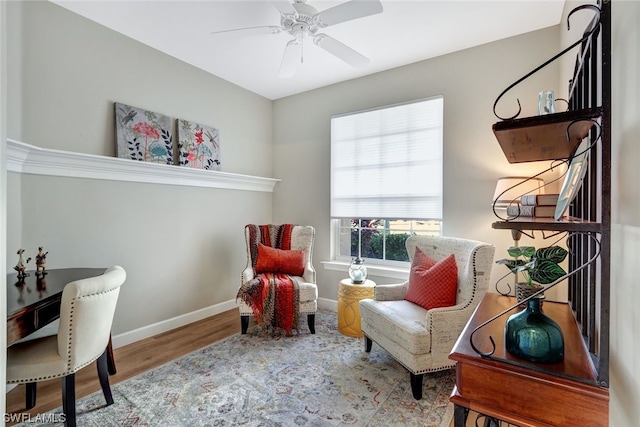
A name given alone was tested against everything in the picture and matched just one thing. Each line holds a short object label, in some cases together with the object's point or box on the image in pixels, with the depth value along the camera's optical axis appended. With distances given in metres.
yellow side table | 2.97
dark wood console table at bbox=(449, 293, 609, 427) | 0.85
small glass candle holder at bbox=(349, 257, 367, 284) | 3.07
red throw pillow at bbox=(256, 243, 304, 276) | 3.32
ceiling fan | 1.92
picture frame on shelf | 1.06
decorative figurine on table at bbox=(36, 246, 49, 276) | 2.05
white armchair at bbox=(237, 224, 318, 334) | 2.98
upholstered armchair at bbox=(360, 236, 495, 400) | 2.03
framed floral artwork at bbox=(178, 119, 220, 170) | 3.22
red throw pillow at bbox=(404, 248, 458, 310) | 2.28
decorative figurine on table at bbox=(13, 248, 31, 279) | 1.95
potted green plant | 1.01
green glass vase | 0.94
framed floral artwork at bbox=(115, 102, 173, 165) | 2.74
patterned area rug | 1.83
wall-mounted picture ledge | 2.16
